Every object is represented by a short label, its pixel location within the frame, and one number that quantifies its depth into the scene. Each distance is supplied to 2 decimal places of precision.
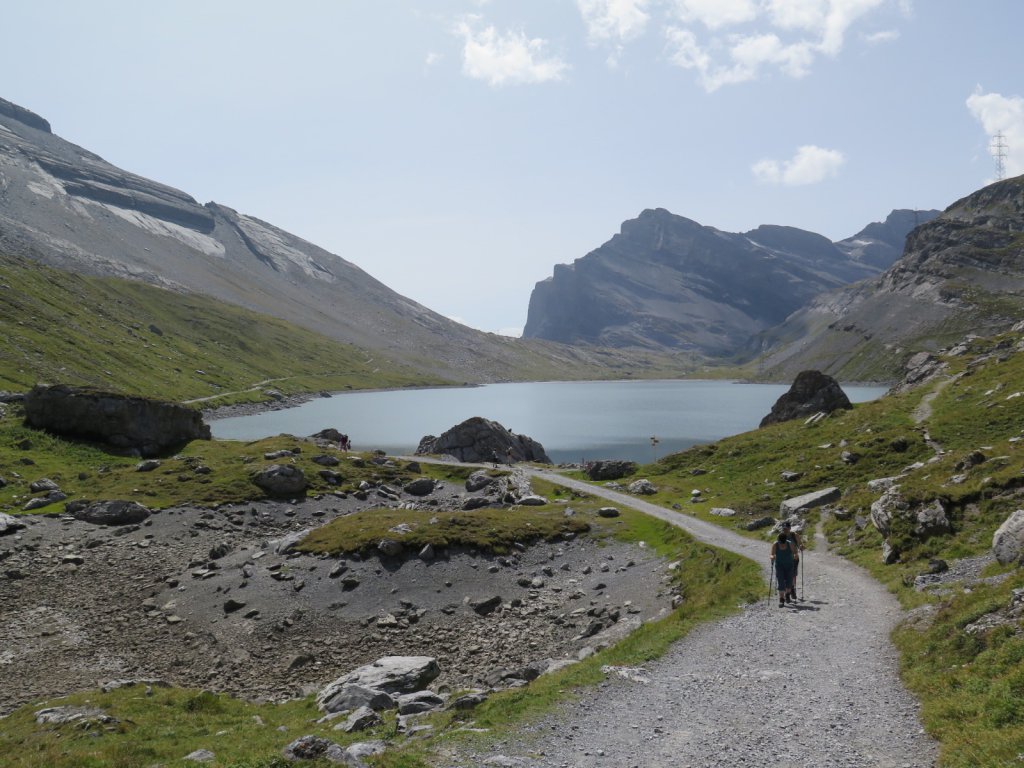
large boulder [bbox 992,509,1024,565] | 21.00
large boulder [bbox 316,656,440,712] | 22.08
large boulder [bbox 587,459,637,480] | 67.56
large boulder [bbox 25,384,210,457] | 66.75
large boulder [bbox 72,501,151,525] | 47.72
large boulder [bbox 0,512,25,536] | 43.19
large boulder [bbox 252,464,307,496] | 57.31
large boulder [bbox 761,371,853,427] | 76.12
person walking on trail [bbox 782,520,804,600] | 24.89
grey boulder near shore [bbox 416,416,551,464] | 87.06
